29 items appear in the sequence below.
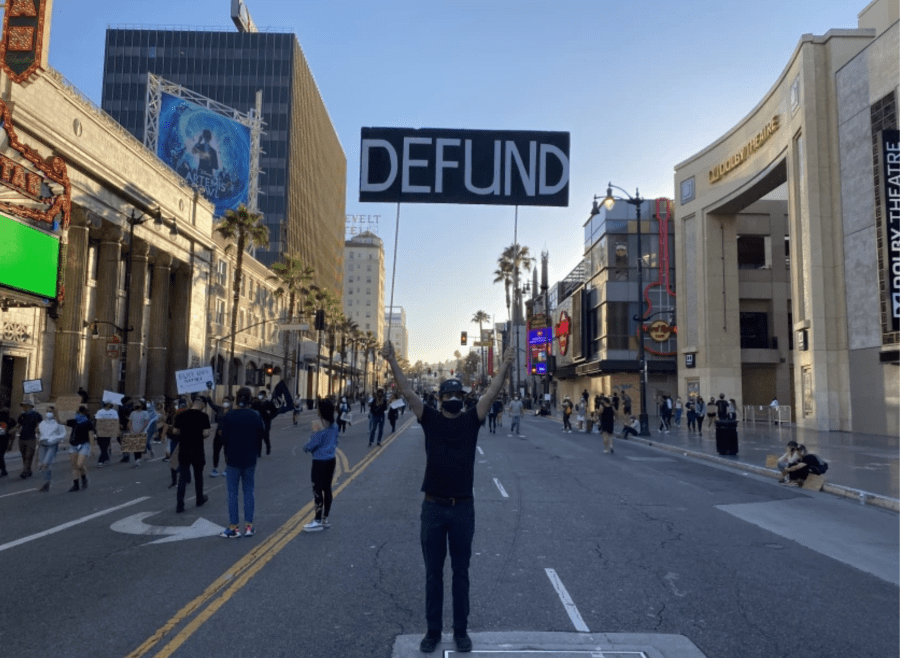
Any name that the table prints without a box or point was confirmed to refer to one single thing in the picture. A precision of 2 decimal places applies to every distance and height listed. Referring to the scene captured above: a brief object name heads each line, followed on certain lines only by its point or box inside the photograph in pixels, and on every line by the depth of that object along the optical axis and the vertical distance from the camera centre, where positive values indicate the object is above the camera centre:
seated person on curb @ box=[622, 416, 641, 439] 29.36 -1.89
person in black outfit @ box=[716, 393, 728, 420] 22.77 -0.80
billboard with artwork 56.53 +20.02
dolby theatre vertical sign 24.41 +6.66
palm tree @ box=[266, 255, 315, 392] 56.39 +8.99
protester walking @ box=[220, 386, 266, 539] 8.82 -0.98
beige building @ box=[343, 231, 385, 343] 167.62 +24.65
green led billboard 23.66 +4.39
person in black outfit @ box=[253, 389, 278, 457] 19.72 -0.86
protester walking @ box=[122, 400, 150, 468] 19.34 -1.31
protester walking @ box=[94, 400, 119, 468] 18.73 -1.72
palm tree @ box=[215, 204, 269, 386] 41.47 +9.36
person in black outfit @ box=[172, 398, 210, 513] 10.91 -1.02
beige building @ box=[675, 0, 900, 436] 27.47 +7.95
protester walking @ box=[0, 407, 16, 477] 16.53 -1.43
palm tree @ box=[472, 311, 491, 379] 133.00 +12.97
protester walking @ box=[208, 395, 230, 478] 14.94 -1.50
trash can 19.89 -1.61
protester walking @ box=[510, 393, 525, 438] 31.16 -1.45
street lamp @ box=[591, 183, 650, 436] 28.80 +2.67
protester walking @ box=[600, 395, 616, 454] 22.22 -1.31
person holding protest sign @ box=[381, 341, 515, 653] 4.90 -0.90
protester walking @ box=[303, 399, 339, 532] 9.23 -1.12
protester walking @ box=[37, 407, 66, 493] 13.86 -1.32
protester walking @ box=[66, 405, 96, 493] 13.52 -1.39
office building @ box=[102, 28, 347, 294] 81.43 +37.46
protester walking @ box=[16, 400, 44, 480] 16.11 -1.31
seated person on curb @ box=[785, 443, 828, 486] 13.91 -1.68
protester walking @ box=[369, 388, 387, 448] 23.22 -1.08
